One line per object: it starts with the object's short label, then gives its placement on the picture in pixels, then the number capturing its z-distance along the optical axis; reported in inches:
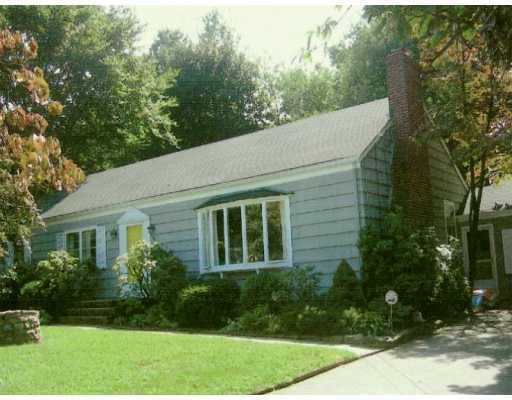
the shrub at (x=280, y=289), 490.7
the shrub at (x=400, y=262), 460.8
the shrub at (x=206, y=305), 510.9
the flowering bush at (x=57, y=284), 659.4
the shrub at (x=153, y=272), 574.2
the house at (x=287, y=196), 515.5
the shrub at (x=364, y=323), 412.2
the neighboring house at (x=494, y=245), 690.8
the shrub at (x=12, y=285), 717.3
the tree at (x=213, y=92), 1509.6
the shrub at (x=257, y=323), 446.0
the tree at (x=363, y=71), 1306.6
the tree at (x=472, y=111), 548.1
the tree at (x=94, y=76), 1069.8
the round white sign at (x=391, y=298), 400.5
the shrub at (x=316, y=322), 428.1
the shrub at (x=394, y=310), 437.4
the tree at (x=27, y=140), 247.8
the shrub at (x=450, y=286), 499.5
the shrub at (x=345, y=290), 466.0
